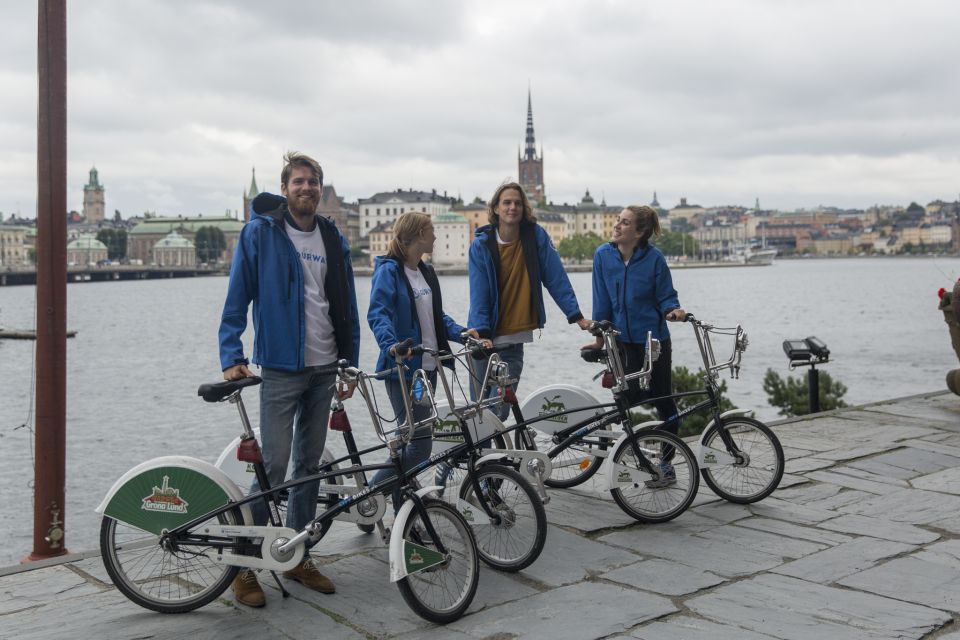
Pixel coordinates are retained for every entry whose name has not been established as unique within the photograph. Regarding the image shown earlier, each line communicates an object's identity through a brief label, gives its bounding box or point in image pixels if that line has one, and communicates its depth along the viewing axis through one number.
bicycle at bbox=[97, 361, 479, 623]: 4.43
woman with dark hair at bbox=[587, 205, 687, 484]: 6.68
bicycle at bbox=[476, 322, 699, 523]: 5.92
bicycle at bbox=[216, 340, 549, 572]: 4.96
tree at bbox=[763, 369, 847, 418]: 13.74
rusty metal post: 5.78
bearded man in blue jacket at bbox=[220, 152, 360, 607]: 4.69
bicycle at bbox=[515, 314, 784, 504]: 6.25
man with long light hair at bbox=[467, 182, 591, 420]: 6.45
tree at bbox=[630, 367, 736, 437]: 12.41
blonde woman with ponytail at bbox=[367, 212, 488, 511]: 5.37
